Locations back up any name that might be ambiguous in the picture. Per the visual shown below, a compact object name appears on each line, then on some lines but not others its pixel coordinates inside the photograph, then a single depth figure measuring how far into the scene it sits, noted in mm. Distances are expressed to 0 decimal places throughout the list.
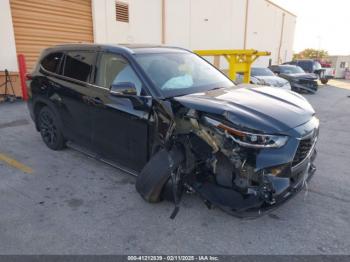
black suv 2658
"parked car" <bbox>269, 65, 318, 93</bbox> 14391
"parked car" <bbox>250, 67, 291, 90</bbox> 11133
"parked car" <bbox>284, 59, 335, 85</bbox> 20922
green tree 60038
